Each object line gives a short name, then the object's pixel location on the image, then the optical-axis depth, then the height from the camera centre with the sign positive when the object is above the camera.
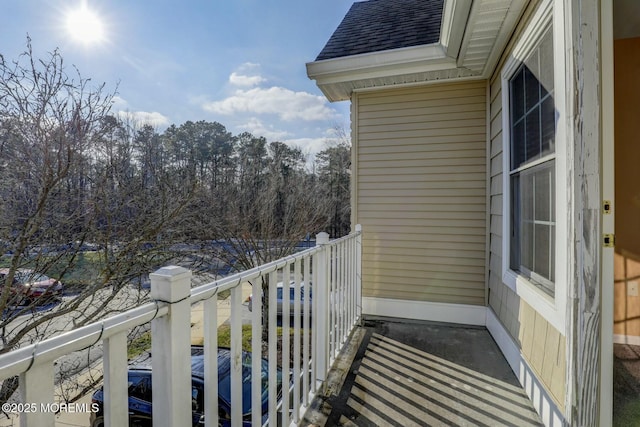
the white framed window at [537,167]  1.67 +0.31
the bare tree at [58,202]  3.31 +0.14
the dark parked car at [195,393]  2.52 -1.53
